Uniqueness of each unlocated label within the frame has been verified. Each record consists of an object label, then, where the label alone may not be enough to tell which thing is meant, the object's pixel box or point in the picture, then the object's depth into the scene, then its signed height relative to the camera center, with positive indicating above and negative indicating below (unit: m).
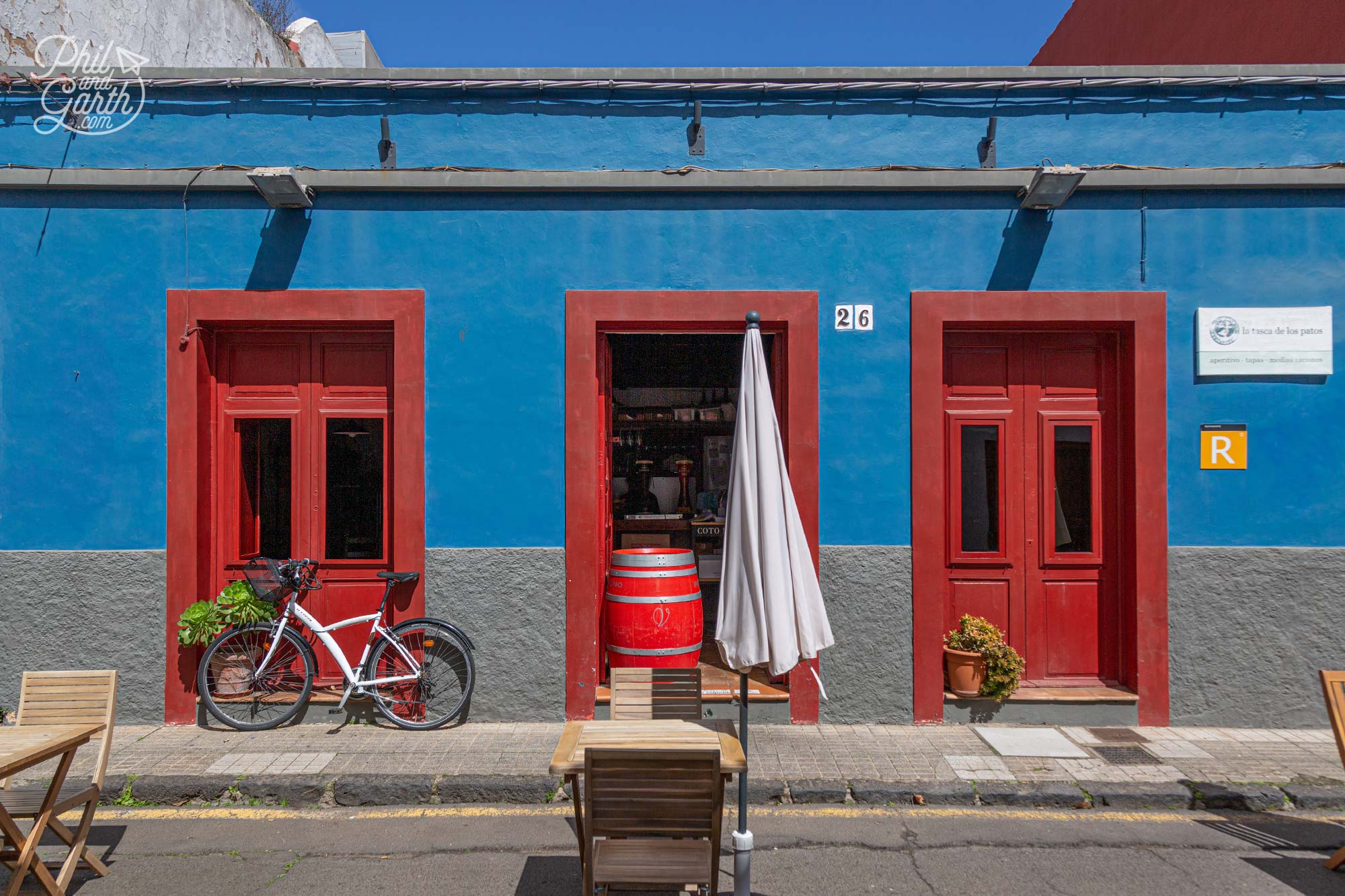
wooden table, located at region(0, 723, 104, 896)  3.61 -1.29
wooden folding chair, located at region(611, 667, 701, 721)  4.63 -1.29
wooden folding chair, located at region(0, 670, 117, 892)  4.31 -1.24
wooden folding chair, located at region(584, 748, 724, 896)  3.27 -1.38
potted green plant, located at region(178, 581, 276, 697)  6.25 -1.20
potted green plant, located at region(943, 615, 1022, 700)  6.36 -1.54
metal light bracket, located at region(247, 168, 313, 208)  6.16 +2.01
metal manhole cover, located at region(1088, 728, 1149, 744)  6.04 -2.01
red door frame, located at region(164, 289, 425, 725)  6.42 +0.37
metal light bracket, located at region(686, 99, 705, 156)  6.70 +2.54
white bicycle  6.27 -1.56
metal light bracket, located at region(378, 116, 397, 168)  6.65 +2.43
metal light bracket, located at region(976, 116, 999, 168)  6.66 +2.43
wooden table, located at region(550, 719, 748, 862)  3.65 -1.29
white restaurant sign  6.44 +0.87
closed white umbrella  3.97 -0.47
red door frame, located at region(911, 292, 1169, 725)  6.41 -0.01
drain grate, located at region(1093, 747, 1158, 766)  5.61 -2.00
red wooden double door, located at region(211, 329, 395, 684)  6.79 +0.09
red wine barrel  5.95 -1.08
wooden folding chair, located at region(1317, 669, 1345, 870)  4.40 -1.27
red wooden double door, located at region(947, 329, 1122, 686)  6.75 -0.27
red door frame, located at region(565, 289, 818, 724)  6.45 +0.34
